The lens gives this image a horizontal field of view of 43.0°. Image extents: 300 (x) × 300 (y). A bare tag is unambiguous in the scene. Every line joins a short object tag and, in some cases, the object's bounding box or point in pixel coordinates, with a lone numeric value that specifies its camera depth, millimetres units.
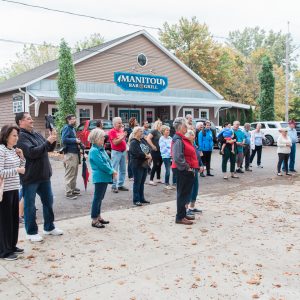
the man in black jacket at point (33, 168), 5363
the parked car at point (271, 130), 24036
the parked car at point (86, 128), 16984
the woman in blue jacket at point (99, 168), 6207
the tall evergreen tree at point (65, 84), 18188
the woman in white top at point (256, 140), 13633
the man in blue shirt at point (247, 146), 12992
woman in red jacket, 6395
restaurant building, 21609
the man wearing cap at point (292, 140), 12652
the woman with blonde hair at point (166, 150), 9914
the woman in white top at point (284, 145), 11750
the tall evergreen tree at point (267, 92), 31000
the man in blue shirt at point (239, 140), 12133
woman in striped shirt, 4883
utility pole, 28578
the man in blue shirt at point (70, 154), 8188
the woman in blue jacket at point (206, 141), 11570
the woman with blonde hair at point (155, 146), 10078
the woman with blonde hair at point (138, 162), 7783
